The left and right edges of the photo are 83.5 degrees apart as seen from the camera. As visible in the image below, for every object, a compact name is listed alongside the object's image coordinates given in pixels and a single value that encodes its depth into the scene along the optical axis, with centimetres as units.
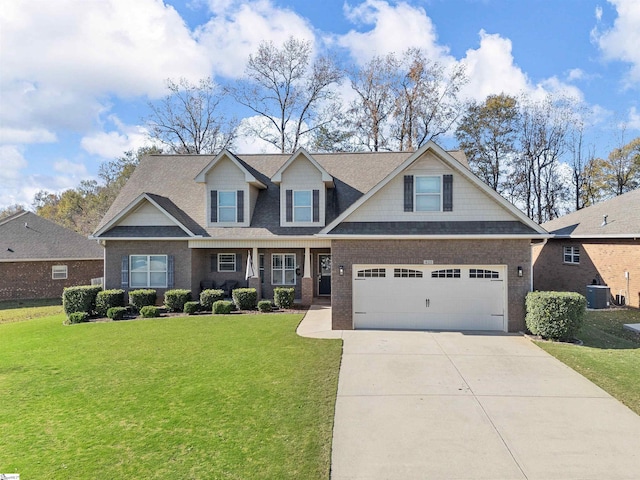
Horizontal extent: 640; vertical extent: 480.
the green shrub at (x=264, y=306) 1511
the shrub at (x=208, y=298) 1530
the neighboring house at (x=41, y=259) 2103
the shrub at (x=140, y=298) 1548
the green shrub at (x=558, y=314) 1033
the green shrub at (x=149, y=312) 1448
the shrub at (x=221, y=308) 1482
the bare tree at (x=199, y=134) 3228
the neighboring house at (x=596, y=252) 1593
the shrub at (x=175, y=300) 1527
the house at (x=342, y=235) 1184
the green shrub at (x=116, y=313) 1430
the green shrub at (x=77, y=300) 1465
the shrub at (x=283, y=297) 1549
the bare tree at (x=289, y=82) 3036
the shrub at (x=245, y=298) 1530
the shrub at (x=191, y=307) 1480
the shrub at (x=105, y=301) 1498
